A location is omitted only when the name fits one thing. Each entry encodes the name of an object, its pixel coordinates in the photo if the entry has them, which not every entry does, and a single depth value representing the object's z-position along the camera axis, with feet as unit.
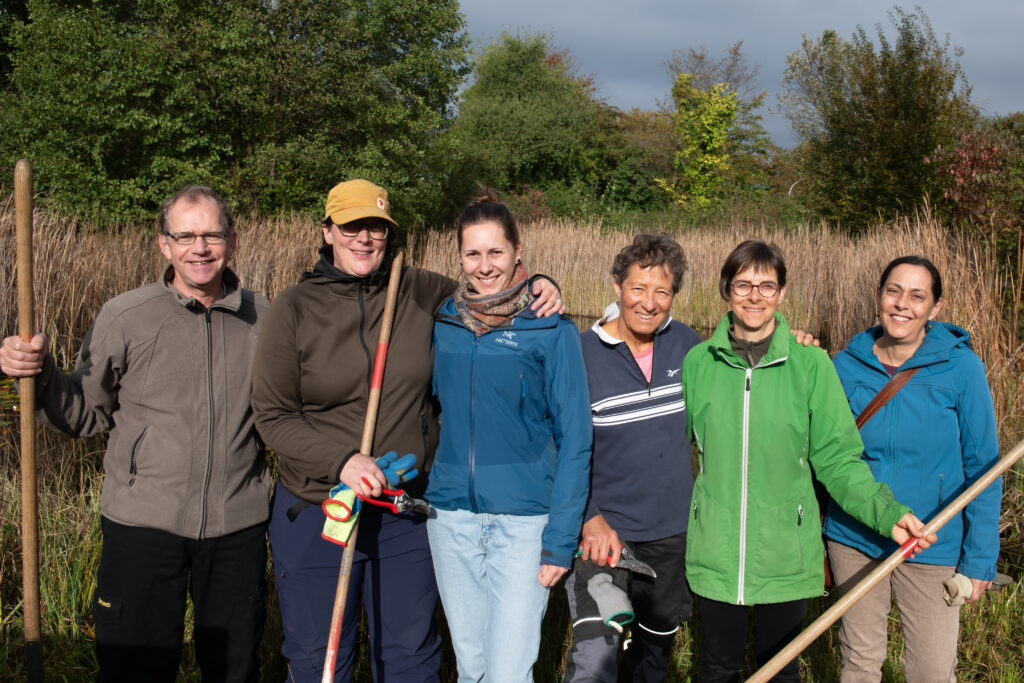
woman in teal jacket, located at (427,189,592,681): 7.70
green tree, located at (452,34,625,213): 93.56
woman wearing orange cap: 7.91
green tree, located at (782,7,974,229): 48.60
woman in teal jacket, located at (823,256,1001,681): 8.45
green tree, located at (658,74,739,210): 90.68
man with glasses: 8.05
